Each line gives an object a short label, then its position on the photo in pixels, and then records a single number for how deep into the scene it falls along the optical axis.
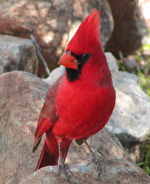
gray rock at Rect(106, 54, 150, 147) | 7.36
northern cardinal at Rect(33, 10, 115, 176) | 3.98
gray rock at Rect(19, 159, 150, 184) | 4.12
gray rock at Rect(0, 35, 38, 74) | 8.05
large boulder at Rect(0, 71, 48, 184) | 5.36
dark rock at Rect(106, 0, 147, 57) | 12.19
